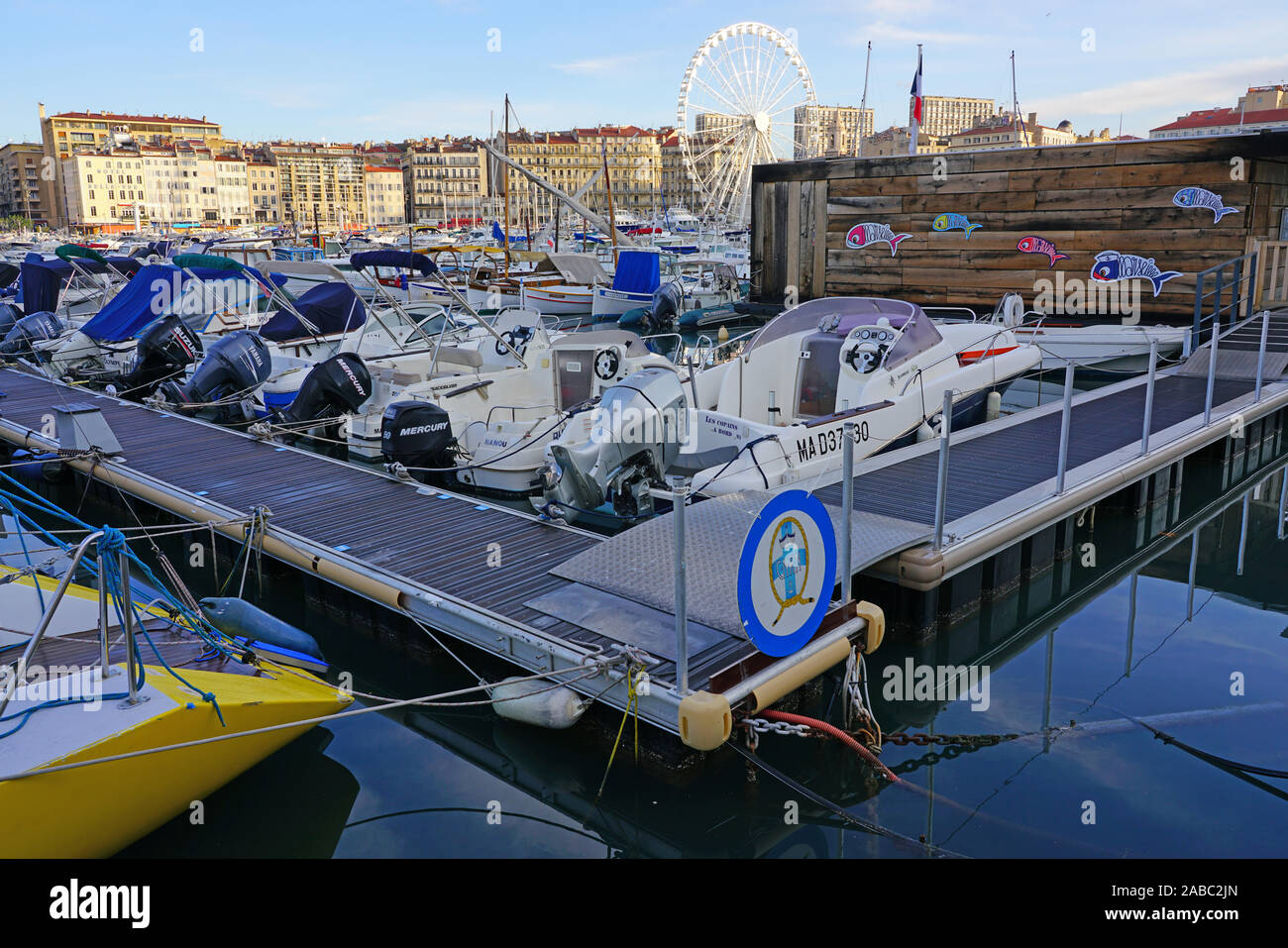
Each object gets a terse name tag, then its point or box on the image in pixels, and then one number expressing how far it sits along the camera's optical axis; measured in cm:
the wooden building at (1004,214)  1600
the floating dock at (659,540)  523
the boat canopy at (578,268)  2867
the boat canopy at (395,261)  1199
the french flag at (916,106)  2284
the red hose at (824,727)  501
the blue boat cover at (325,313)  1568
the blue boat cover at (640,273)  2698
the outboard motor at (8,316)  2083
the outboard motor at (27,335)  1764
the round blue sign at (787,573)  449
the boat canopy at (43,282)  2145
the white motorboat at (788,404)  802
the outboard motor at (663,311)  2566
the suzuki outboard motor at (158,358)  1421
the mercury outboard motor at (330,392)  1142
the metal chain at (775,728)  494
